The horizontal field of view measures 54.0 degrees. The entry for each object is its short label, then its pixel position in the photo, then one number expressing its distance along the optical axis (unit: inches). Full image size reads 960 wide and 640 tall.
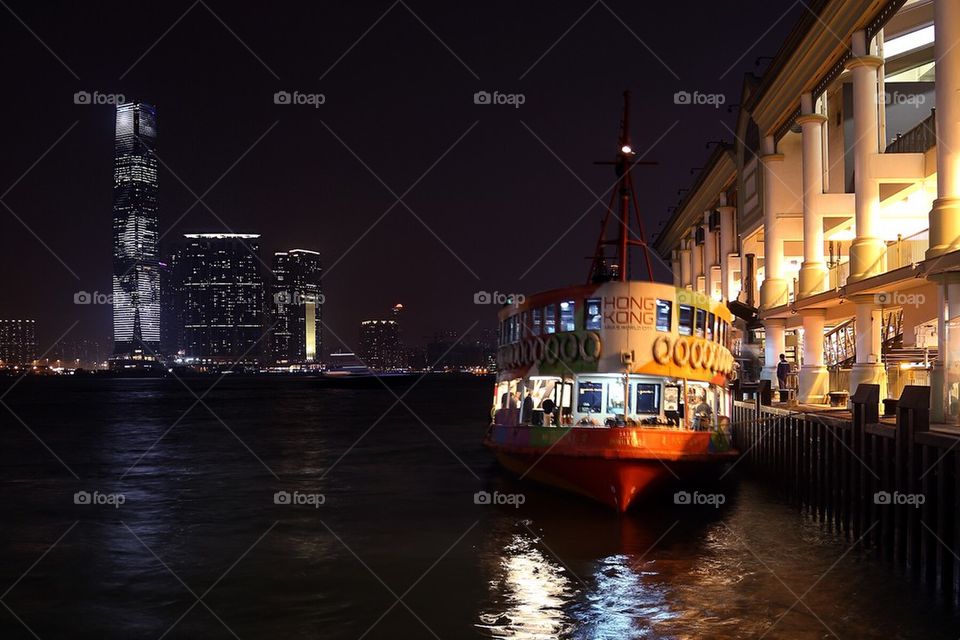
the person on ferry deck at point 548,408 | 1013.8
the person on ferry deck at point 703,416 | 1013.8
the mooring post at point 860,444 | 810.2
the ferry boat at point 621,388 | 954.1
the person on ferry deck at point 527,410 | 1071.6
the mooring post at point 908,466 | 689.6
